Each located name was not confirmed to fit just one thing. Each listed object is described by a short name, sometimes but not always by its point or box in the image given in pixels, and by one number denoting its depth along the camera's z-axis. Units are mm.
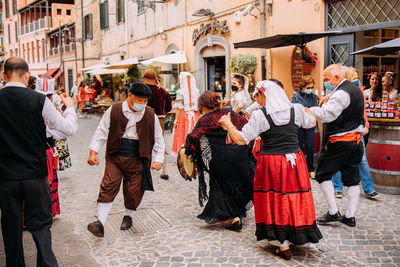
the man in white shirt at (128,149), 4621
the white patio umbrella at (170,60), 13964
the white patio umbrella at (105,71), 18969
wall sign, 12513
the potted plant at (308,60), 8586
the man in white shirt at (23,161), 3209
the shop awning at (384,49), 5547
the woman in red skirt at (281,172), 3959
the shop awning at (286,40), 7846
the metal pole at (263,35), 10688
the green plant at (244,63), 11008
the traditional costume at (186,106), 8055
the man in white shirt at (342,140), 4766
